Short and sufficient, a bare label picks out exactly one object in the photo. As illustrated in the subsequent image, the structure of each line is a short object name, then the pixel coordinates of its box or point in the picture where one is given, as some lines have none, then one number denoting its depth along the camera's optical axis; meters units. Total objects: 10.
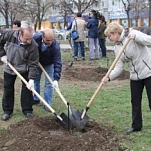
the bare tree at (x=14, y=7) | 31.08
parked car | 45.96
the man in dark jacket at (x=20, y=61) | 5.81
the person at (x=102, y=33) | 14.46
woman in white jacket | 4.75
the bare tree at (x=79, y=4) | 36.82
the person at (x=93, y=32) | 14.28
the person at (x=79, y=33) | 14.10
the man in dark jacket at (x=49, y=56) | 5.89
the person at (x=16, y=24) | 11.05
